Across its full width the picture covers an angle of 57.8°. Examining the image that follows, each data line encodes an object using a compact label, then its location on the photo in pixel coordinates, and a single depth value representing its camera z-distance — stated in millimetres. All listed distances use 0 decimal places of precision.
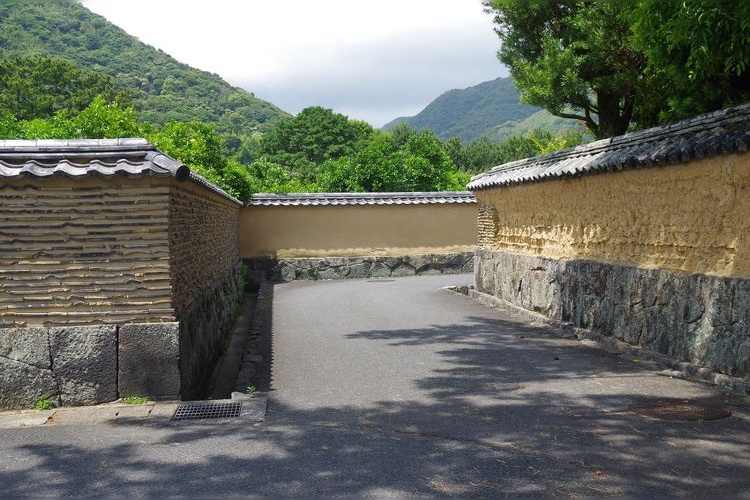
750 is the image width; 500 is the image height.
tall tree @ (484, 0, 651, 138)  12297
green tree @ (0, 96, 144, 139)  16016
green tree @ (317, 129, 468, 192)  25578
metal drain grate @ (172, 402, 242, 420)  5516
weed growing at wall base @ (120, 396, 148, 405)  5812
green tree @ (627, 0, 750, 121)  6836
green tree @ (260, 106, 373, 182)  50375
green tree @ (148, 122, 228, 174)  17109
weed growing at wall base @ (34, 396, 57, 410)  5754
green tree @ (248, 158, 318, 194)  27000
